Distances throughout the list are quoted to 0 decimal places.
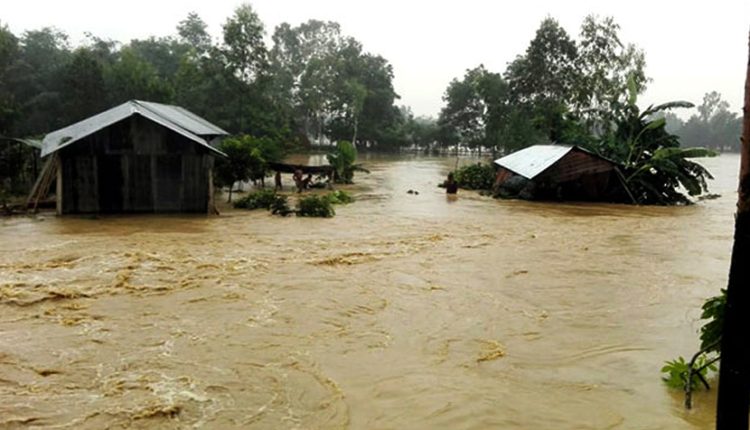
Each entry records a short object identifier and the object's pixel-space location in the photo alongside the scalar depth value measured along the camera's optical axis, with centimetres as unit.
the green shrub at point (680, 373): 544
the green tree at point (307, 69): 5266
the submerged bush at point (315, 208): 1717
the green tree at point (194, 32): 6412
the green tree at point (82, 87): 3494
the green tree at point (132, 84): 3728
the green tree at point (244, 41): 4034
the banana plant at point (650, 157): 2225
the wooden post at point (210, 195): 1635
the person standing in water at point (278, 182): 2436
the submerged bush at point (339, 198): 2059
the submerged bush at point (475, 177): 2836
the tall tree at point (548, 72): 3459
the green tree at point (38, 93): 3538
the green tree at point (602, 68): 3375
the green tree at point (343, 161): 2781
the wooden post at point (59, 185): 1515
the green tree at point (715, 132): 8475
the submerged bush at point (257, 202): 1872
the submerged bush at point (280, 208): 1741
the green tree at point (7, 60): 3422
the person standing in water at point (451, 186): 2480
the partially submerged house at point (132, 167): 1535
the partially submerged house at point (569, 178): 2223
